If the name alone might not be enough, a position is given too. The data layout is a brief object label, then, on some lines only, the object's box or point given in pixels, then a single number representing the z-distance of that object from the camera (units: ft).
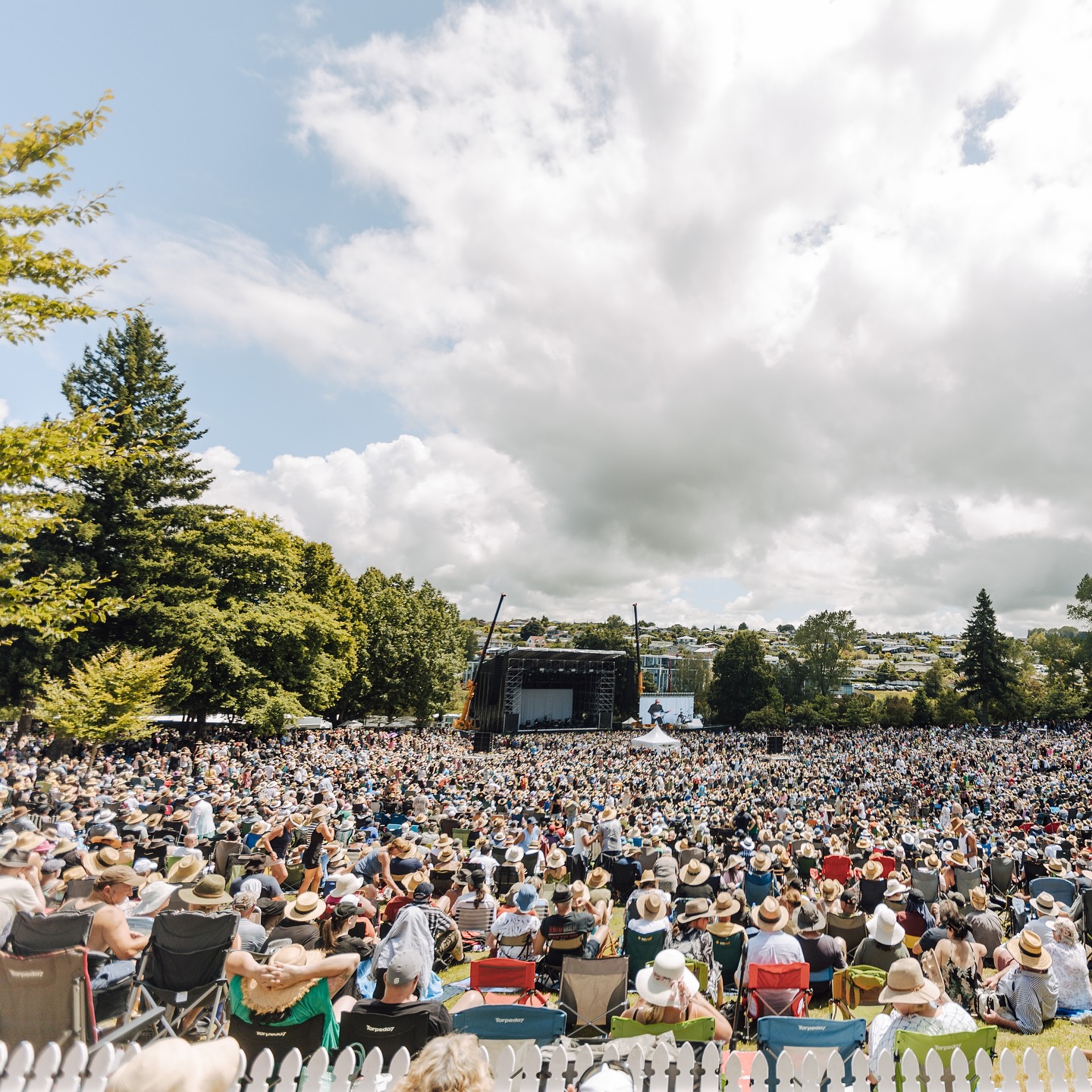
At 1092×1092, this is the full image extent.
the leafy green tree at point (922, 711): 151.84
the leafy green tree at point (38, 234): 18.69
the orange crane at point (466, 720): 165.37
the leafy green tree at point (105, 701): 60.85
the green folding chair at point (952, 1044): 10.97
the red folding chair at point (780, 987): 14.73
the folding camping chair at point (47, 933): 13.09
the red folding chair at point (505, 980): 15.52
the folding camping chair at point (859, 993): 15.88
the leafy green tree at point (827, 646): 194.59
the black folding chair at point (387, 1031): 11.19
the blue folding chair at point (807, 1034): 11.48
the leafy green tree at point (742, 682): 177.27
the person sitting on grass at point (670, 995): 11.87
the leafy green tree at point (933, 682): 192.96
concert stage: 140.15
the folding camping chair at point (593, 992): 14.39
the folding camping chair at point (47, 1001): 11.40
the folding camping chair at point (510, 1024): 11.93
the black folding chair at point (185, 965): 13.94
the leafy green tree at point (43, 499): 19.17
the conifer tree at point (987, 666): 150.10
